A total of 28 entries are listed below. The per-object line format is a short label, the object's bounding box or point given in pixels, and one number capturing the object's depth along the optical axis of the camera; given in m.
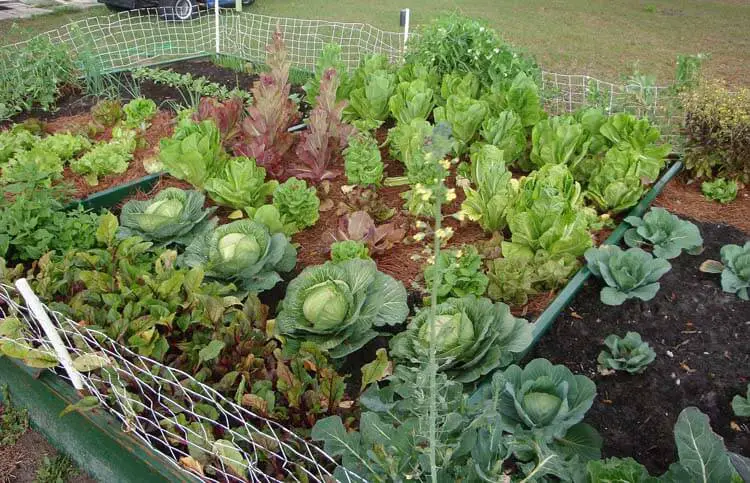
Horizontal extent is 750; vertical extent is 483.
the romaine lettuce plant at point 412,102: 3.73
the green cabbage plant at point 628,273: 2.63
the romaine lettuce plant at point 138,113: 4.25
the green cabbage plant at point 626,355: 2.33
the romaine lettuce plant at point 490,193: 2.96
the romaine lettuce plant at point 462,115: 3.55
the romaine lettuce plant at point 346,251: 2.71
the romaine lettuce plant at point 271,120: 3.42
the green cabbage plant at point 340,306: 2.30
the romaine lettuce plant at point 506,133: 3.43
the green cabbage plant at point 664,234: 2.91
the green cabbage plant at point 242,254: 2.61
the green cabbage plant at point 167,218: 2.90
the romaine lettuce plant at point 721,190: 3.45
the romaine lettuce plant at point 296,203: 3.07
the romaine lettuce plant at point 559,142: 3.30
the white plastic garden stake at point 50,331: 1.77
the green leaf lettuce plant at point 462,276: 2.53
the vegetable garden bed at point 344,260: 1.81
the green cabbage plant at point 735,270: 2.71
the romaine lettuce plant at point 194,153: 3.26
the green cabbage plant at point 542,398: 1.97
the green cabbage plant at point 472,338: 2.18
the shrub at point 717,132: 3.39
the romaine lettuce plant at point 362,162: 3.29
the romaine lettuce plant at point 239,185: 3.13
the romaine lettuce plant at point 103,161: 3.67
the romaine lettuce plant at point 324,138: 3.41
